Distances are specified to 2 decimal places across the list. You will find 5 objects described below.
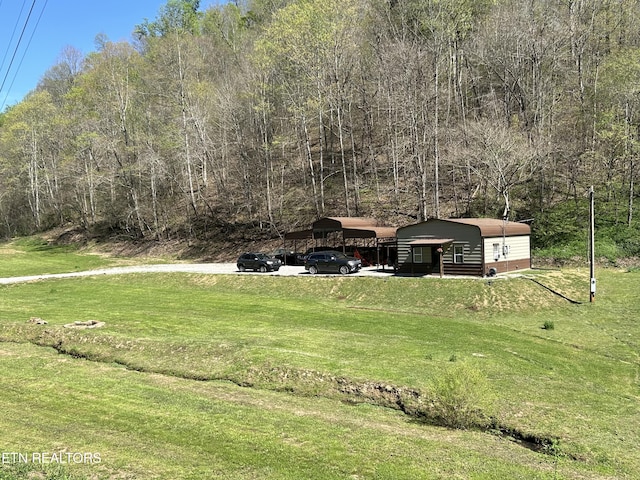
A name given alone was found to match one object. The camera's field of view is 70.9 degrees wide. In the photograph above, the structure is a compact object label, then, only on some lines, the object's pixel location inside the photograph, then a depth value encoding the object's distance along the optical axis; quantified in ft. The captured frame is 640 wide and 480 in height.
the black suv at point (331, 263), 115.75
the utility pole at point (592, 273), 82.76
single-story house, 102.27
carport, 130.00
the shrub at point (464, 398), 32.68
